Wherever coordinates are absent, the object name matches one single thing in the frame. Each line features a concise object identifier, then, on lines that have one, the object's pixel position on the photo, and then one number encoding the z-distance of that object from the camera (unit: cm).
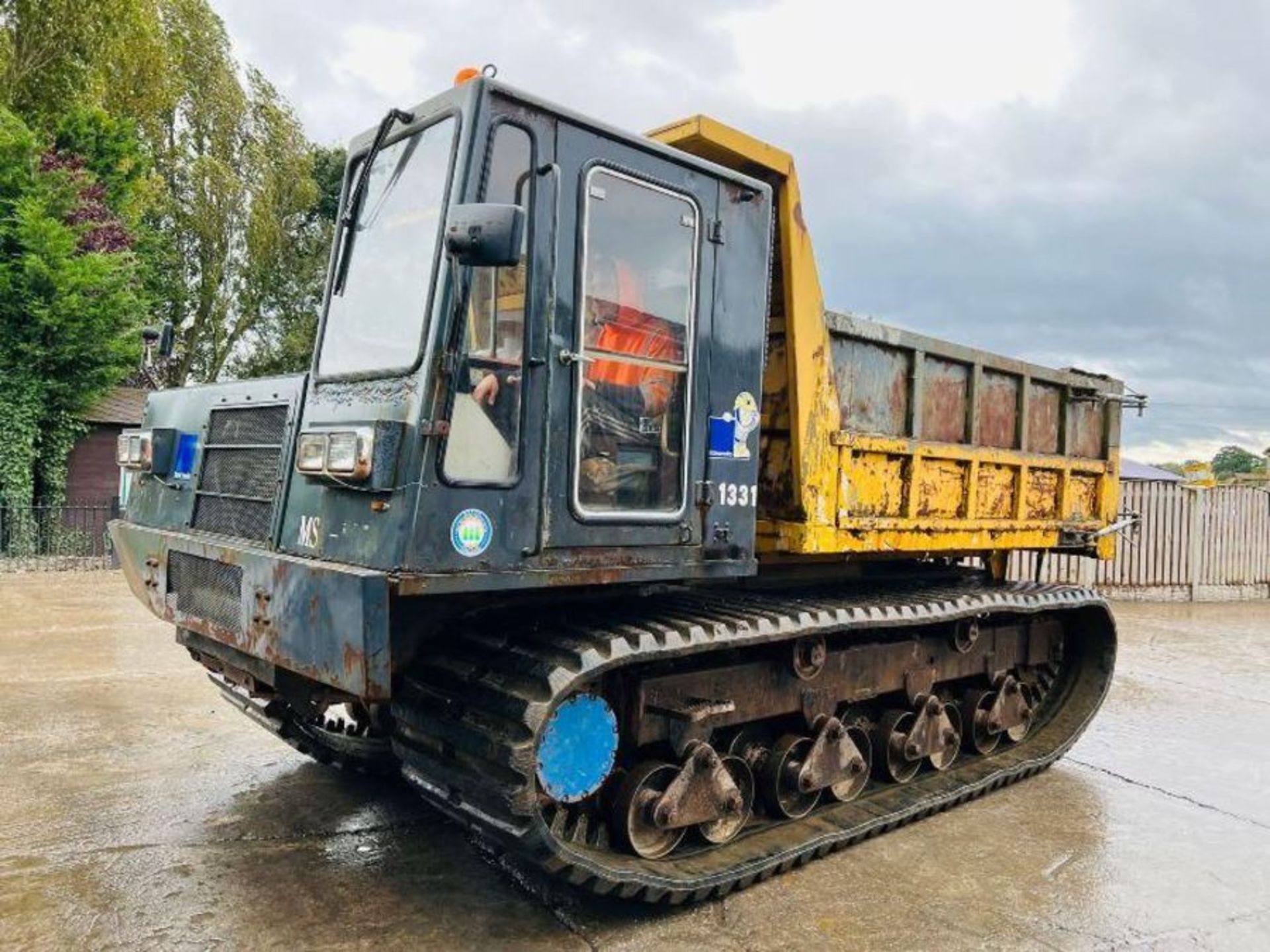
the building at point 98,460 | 1748
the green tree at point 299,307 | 2528
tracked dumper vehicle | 332
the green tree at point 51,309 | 1511
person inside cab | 370
